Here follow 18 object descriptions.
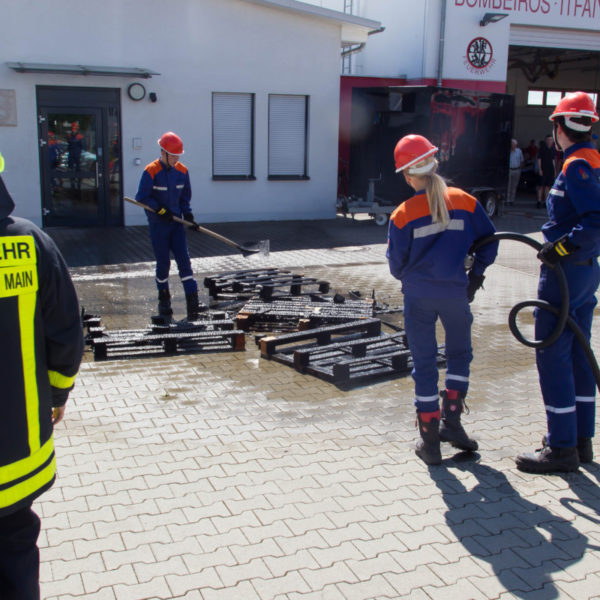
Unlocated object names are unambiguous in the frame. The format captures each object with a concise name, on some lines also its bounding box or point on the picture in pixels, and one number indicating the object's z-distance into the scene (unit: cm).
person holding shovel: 831
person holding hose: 425
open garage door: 2836
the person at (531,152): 2736
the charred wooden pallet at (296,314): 751
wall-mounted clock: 1512
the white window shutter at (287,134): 1686
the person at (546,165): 2055
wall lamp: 2009
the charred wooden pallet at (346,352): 616
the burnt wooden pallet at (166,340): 677
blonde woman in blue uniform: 433
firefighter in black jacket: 242
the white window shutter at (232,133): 1628
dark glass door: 1475
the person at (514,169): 2055
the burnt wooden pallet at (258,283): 899
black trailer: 1656
